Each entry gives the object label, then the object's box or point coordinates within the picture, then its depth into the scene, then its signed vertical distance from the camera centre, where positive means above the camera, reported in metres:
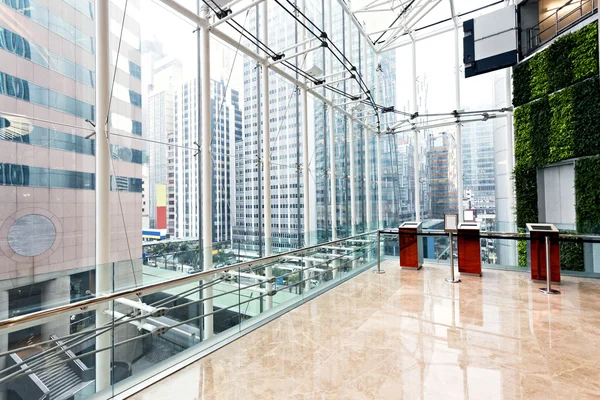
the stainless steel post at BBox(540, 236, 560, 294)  4.79 -1.39
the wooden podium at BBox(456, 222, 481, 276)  6.03 -1.08
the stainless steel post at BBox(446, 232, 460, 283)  5.54 -1.51
